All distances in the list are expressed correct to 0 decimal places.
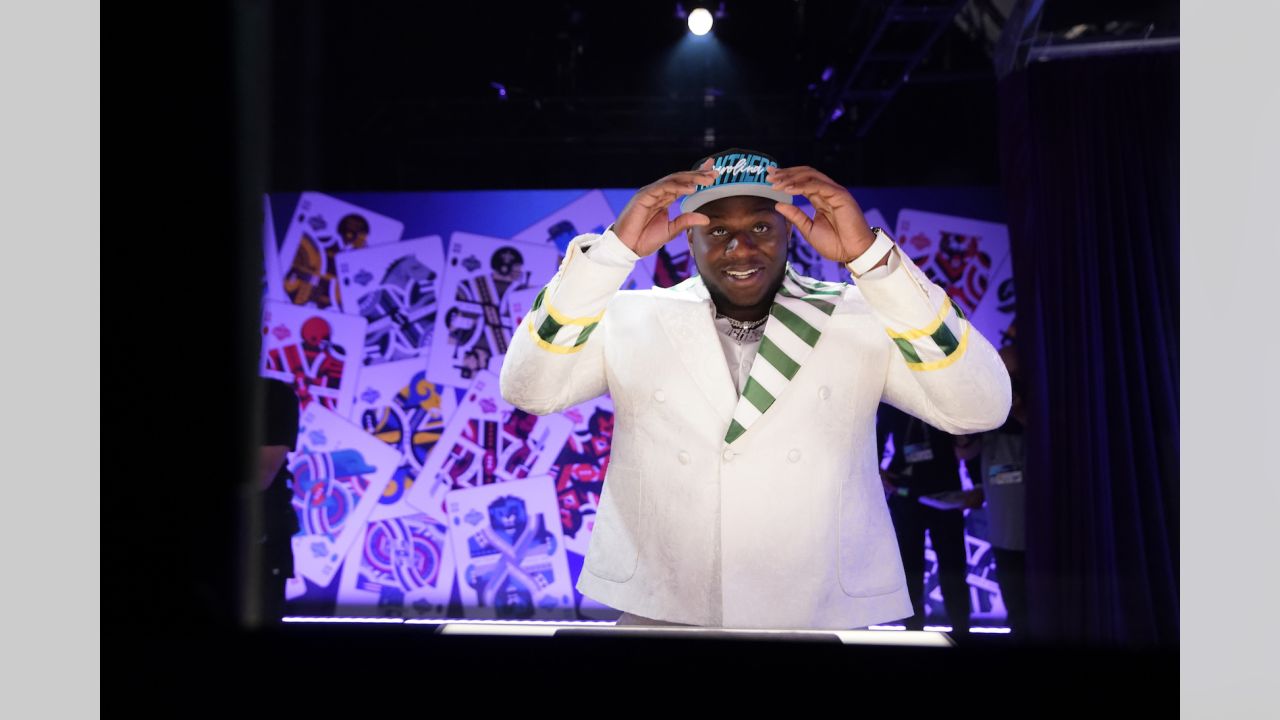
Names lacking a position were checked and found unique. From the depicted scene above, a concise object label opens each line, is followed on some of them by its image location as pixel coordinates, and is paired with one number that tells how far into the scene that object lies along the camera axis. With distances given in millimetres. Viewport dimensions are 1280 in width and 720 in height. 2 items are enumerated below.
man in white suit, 1962
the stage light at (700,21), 4504
